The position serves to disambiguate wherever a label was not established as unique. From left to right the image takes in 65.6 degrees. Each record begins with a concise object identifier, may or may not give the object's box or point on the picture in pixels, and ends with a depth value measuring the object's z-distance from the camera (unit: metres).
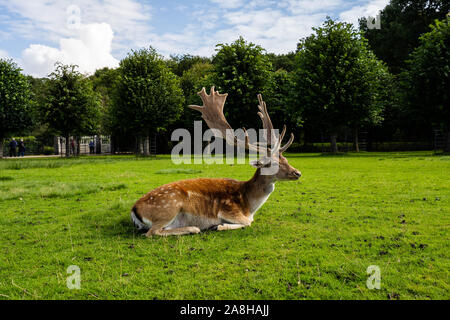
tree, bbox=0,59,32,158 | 37.97
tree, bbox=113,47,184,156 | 35.66
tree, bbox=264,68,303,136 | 34.53
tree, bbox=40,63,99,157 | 37.09
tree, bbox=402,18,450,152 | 28.50
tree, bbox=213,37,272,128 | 34.88
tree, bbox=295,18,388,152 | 31.97
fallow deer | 6.07
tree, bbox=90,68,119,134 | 52.53
